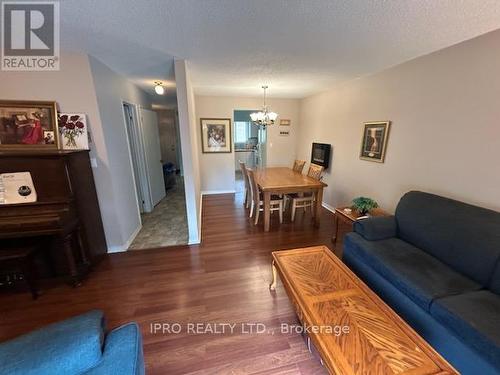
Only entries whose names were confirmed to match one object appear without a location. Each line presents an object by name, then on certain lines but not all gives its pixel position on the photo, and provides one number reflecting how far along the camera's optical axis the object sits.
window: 8.97
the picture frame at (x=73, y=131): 2.19
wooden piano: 1.85
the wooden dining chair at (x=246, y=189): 3.88
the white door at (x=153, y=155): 4.05
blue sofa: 1.20
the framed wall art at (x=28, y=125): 2.02
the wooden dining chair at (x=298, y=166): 4.27
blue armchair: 0.78
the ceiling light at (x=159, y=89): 3.24
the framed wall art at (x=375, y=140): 2.80
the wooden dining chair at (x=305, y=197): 3.56
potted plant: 2.55
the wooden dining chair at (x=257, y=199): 3.44
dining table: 3.17
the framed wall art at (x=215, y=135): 4.87
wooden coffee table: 0.98
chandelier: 4.09
